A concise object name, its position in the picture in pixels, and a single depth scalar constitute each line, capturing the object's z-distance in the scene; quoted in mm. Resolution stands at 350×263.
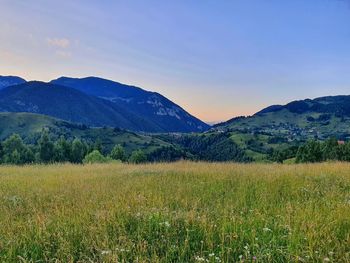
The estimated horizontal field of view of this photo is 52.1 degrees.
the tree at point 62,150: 96581
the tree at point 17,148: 94375
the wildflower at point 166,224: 6335
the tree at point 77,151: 101019
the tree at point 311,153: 92062
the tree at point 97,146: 113825
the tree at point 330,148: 90956
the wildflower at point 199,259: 4851
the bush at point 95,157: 70906
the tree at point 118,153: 106044
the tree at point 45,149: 94500
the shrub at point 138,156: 104931
